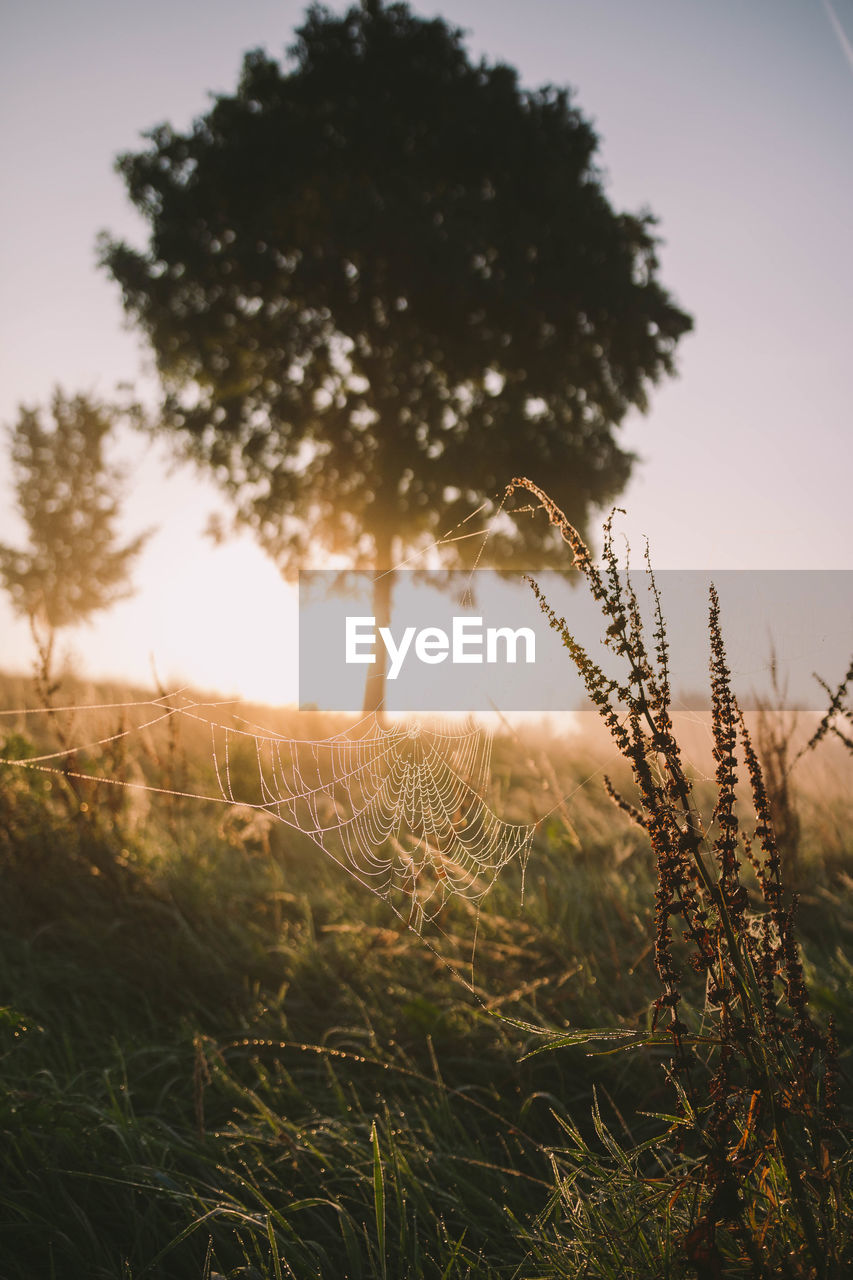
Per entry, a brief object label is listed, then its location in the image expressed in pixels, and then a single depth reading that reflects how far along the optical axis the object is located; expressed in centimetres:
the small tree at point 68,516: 2370
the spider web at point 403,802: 340
